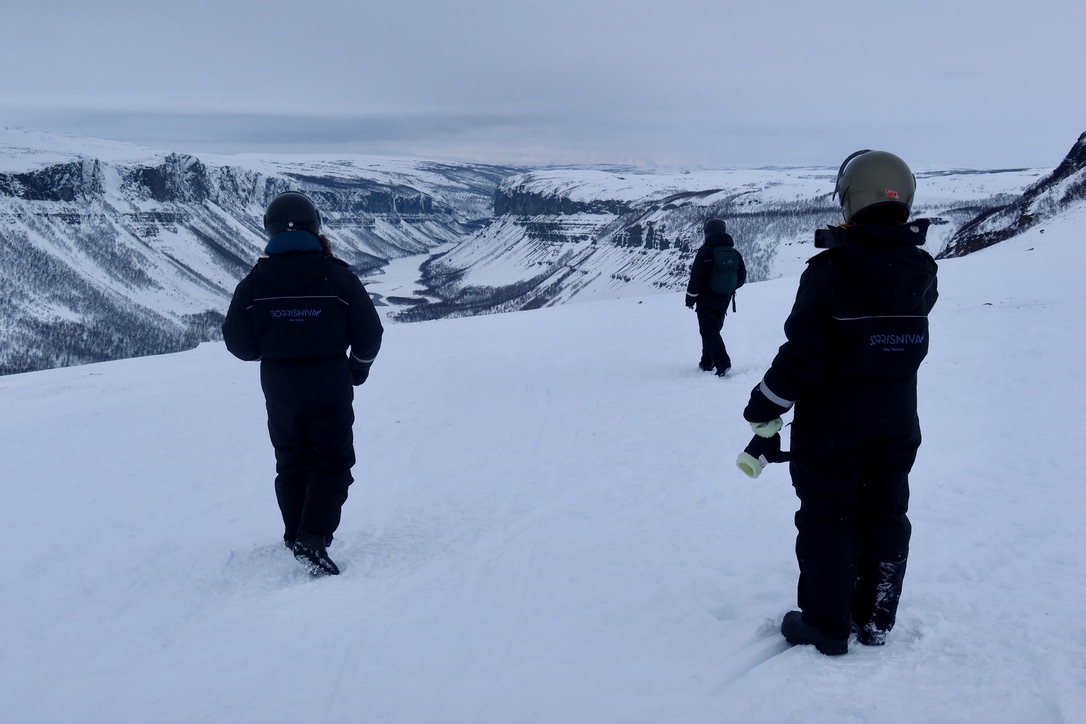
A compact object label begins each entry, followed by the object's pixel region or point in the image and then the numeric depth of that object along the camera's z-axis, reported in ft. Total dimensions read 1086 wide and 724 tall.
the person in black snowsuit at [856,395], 12.09
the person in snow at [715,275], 36.35
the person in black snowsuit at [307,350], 17.19
